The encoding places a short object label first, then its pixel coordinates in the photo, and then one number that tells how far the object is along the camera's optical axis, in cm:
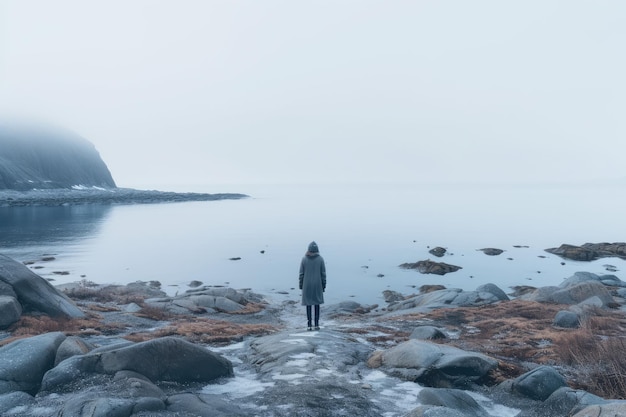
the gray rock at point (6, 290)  1672
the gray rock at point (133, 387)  877
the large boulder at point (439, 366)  1114
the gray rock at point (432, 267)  4447
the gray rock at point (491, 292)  2792
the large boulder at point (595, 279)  3322
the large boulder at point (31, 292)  1725
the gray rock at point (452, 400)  939
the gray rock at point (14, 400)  862
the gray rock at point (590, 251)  5309
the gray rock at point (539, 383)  1028
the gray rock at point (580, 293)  2600
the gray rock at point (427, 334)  1644
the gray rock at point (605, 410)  700
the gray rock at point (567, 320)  1861
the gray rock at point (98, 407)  780
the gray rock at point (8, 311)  1533
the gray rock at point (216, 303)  2597
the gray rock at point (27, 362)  954
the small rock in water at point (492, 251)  5512
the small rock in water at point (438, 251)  5506
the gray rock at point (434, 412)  792
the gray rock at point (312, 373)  917
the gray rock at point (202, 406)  866
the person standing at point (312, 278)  1670
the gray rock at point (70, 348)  1062
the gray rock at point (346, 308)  2783
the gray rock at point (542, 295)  2681
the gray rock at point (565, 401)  922
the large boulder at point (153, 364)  971
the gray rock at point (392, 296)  3328
